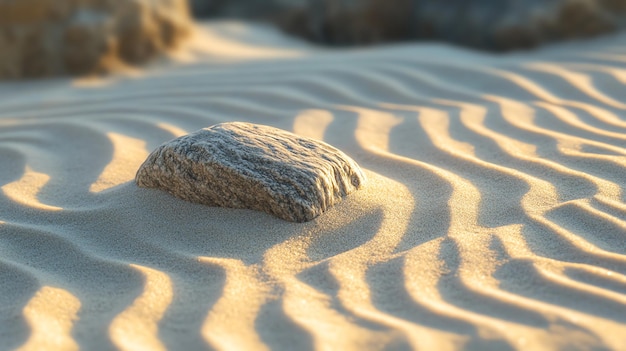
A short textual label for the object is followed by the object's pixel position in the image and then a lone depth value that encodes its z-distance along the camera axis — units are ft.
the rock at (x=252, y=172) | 7.68
